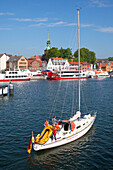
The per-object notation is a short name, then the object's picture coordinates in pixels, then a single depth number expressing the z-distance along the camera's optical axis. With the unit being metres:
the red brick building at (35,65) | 172.21
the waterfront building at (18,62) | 158.50
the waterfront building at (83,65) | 177.09
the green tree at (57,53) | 191.50
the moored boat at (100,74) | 170.12
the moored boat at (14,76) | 120.36
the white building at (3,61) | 167.12
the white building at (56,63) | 174.00
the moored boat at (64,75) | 139.00
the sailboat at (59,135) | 19.70
